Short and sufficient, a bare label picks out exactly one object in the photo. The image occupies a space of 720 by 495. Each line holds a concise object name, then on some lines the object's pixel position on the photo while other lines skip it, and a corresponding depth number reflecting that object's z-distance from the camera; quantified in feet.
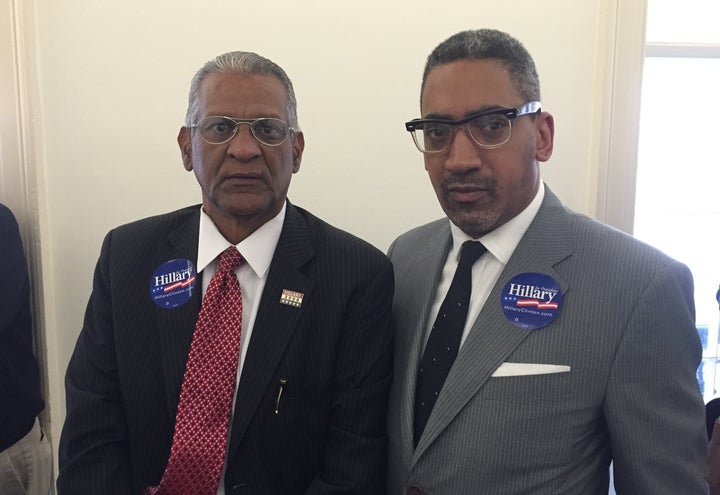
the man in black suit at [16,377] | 6.61
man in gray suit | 3.95
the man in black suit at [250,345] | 4.55
